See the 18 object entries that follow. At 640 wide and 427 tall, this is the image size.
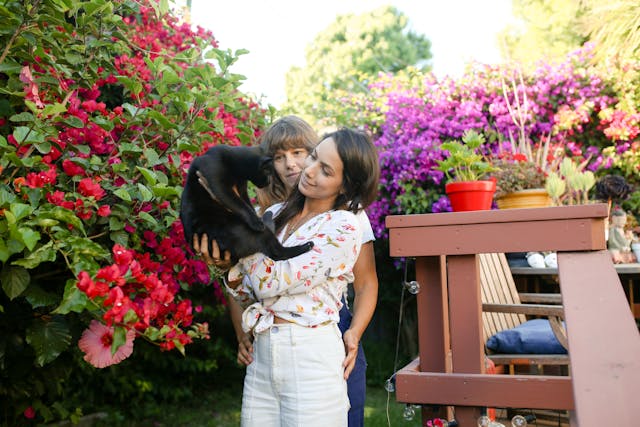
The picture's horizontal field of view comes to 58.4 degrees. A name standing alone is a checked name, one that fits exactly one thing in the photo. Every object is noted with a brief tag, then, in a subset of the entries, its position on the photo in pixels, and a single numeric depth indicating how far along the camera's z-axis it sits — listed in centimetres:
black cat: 148
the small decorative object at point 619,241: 441
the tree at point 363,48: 2006
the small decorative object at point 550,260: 439
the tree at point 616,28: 576
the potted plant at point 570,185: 374
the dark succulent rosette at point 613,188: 478
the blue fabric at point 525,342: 287
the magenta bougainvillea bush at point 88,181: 126
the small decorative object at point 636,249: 444
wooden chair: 282
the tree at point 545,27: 1082
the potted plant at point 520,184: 353
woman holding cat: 162
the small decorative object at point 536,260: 441
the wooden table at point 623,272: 405
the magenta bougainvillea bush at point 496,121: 534
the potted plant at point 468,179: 204
